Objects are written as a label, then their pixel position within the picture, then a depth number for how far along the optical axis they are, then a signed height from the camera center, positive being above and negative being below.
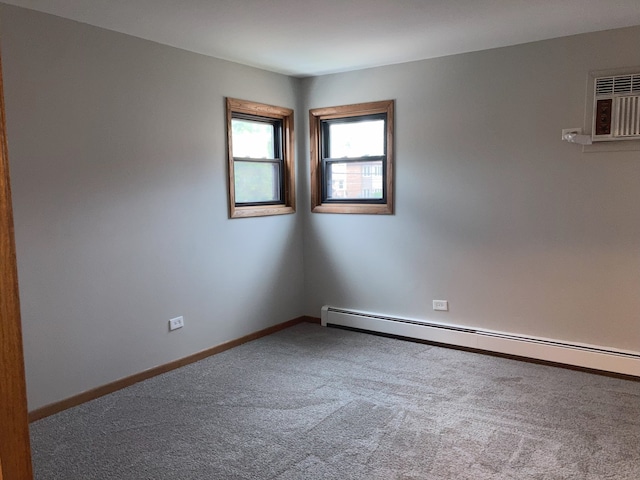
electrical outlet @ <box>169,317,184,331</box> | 4.05 -1.02
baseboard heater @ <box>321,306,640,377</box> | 3.76 -1.25
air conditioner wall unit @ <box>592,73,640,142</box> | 3.57 +0.58
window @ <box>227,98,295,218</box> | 4.61 +0.33
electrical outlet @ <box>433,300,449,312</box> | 4.53 -1.01
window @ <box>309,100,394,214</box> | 4.80 +0.34
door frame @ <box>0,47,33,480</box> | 0.61 -0.20
